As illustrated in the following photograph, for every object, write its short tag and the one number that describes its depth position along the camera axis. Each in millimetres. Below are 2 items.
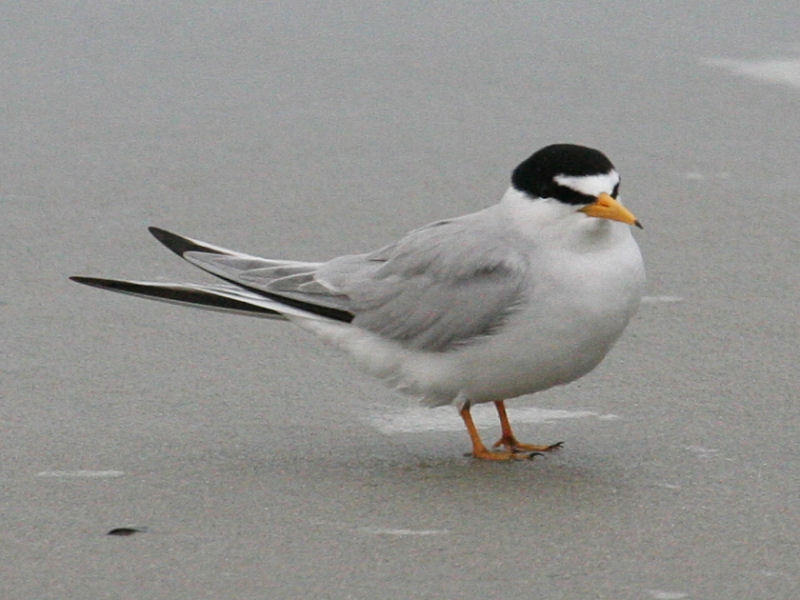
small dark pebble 8078
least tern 8914
